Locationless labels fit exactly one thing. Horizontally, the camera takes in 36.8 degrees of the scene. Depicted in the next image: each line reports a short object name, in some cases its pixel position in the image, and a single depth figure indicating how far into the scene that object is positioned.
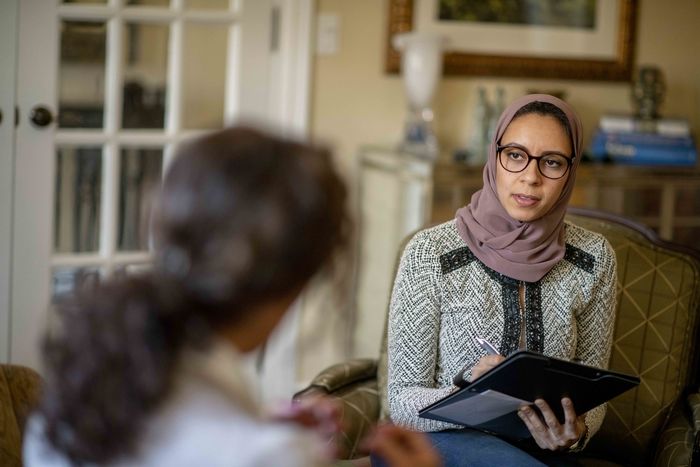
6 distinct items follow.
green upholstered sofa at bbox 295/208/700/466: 2.28
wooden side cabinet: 3.46
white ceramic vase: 3.48
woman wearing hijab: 2.02
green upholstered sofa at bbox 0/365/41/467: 1.73
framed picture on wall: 3.66
